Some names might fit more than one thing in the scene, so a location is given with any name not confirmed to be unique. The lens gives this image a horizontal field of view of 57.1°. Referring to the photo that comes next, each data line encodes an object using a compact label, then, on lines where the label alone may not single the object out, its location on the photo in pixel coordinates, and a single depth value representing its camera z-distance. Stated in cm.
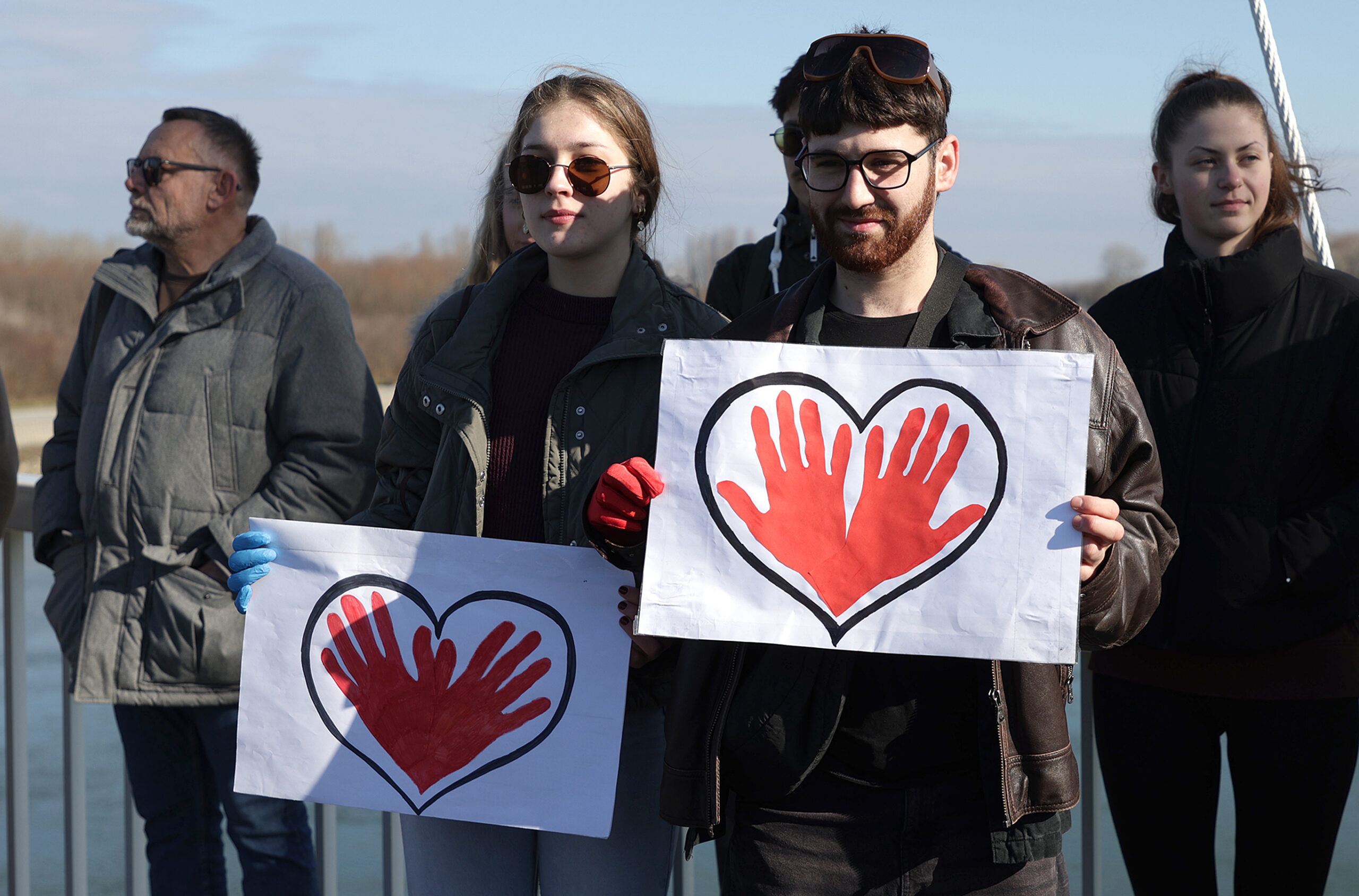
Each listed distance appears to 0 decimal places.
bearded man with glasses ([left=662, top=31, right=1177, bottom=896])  182
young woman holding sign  216
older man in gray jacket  303
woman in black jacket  252
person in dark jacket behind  311
